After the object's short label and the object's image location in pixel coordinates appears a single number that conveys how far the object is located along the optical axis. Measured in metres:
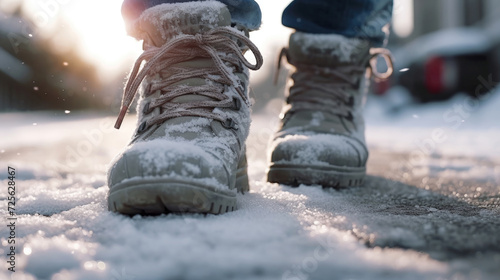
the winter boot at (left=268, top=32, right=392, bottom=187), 1.00
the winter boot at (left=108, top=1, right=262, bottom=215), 0.84
